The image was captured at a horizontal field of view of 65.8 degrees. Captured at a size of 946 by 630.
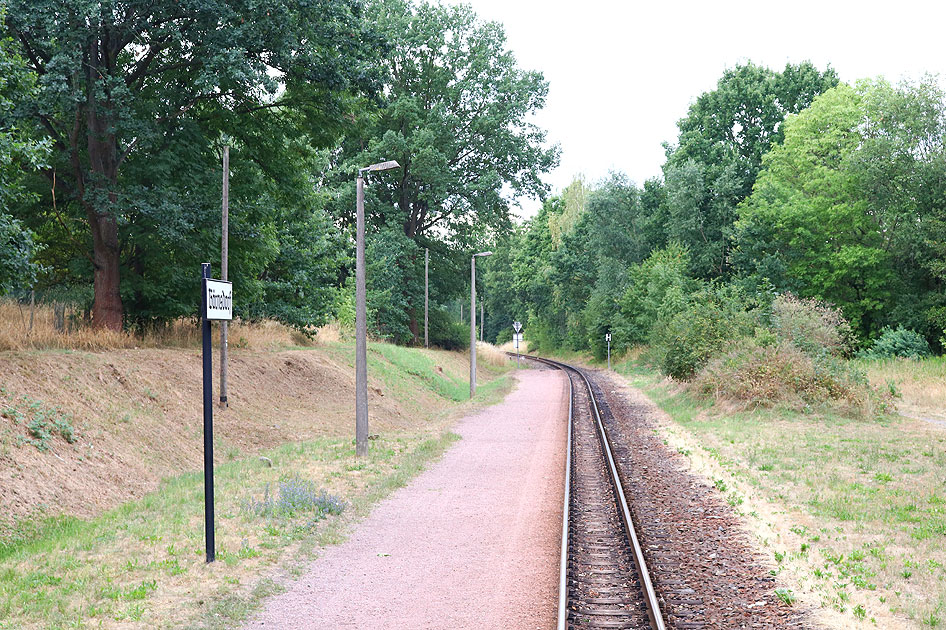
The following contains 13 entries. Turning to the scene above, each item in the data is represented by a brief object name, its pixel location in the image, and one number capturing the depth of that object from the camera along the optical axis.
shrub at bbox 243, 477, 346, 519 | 10.80
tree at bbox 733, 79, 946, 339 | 40.94
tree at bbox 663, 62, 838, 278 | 50.06
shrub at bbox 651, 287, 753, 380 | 28.00
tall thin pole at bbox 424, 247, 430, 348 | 49.58
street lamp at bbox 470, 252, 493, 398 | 32.91
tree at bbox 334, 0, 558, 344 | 46.84
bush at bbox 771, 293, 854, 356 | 25.59
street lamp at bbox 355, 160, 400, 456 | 16.11
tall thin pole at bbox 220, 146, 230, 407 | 19.38
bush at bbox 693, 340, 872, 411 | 21.88
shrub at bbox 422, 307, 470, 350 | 55.19
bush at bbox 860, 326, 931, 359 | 38.22
